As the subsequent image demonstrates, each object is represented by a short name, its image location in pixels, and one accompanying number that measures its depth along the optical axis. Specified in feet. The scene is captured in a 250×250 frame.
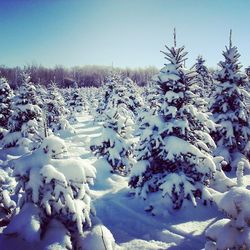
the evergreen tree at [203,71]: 154.74
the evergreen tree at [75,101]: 188.97
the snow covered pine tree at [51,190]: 24.68
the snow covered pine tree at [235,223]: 19.30
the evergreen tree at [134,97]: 141.59
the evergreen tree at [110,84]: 116.67
